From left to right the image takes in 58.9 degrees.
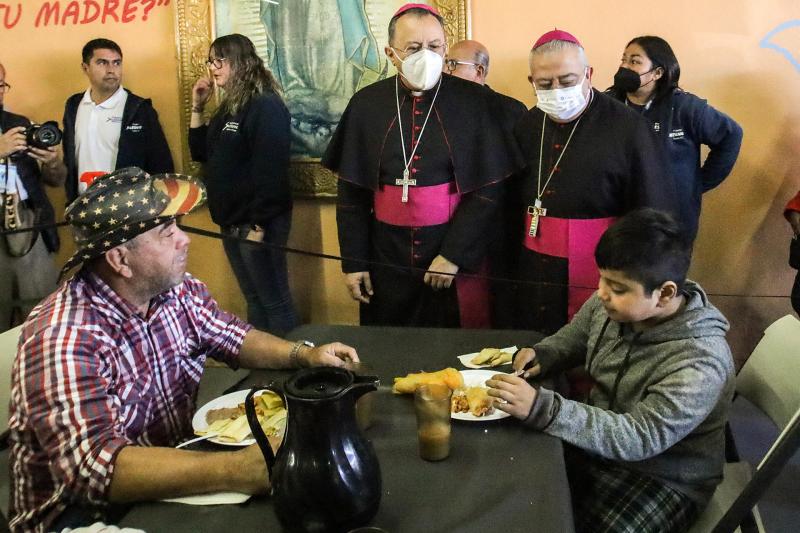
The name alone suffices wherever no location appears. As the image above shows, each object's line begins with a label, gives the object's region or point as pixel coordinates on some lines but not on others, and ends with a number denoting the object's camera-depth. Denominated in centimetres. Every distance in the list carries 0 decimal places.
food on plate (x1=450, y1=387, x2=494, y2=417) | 137
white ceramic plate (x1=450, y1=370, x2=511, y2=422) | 152
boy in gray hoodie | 134
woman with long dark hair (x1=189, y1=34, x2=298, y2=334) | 301
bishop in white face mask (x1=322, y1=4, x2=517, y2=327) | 240
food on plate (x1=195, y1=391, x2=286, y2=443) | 129
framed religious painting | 325
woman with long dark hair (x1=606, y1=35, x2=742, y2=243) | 270
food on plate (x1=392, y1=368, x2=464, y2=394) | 146
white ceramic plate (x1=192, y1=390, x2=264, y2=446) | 136
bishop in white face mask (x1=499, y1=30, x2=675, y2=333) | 214
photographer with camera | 310
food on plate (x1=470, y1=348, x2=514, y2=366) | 164
